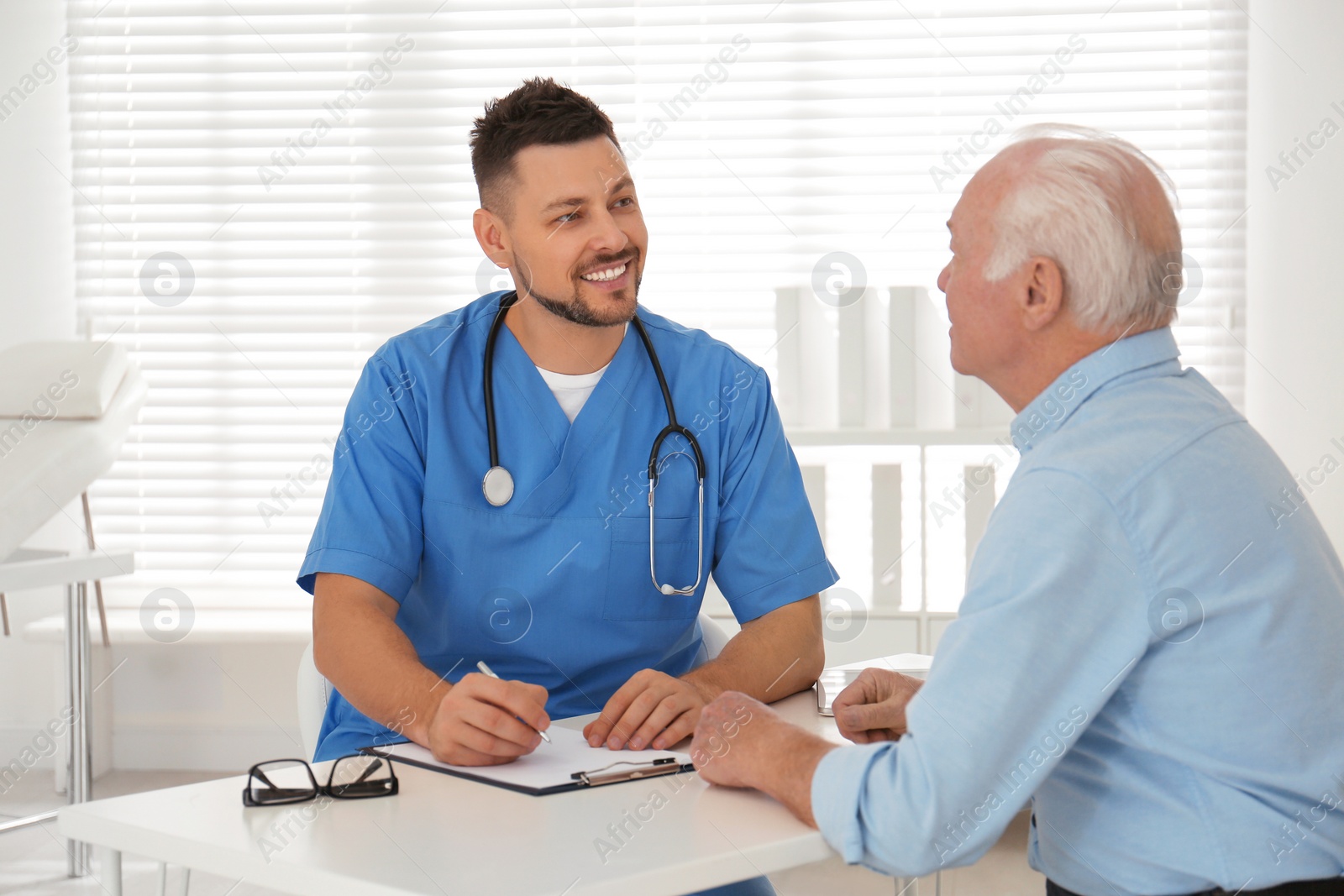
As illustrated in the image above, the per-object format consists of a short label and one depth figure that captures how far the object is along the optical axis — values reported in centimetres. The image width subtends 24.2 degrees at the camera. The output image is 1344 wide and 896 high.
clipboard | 351
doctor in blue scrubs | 393
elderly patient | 335
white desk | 330
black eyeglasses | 346
